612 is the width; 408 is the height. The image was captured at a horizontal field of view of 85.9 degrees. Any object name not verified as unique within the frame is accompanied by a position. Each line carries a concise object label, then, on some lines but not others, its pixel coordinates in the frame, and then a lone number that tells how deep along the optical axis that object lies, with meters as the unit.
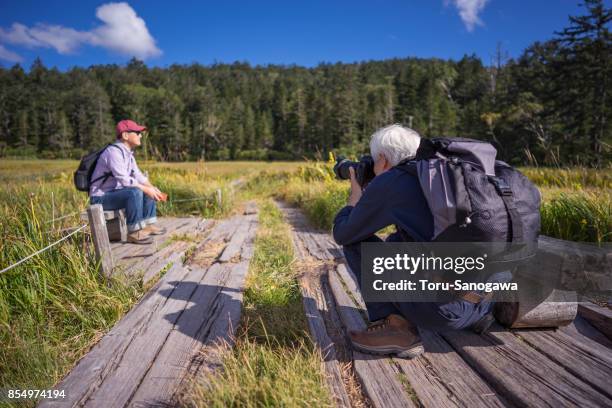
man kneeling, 1.40
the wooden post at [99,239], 2.52
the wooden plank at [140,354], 1.45
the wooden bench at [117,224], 3.74
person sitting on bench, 3.73
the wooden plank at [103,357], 1.46
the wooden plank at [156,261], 2.89
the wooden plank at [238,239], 3.59
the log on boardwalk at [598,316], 1.81
